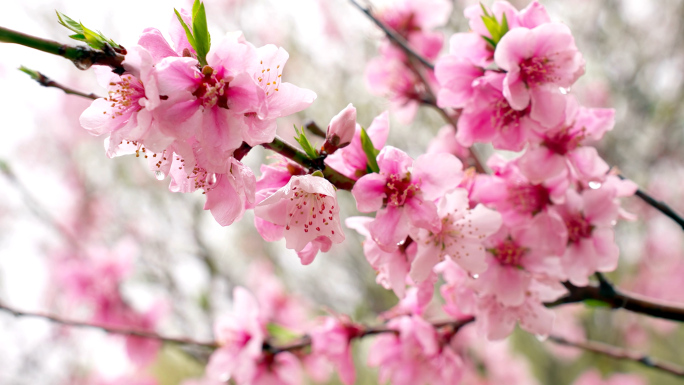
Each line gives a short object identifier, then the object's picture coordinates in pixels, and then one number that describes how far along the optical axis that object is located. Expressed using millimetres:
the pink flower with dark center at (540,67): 752
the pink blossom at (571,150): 764
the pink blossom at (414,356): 812
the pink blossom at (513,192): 773
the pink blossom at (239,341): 835
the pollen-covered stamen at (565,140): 771
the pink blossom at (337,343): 830
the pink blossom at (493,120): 764
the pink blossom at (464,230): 752
